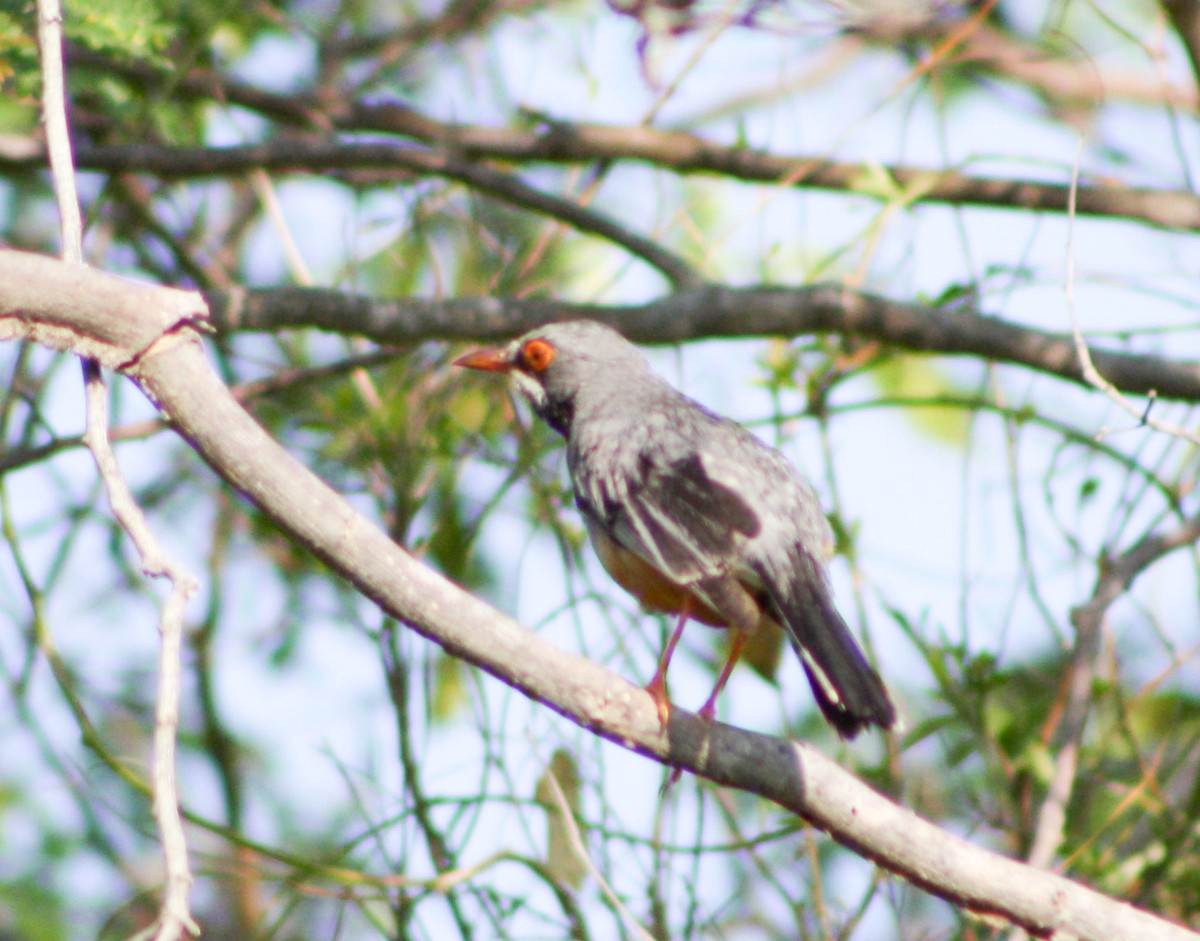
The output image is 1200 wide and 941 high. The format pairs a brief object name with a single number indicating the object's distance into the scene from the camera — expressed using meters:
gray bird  6.95
